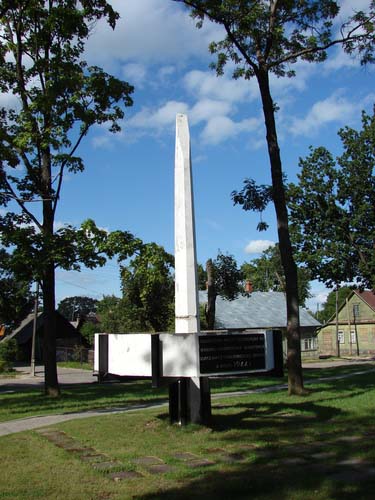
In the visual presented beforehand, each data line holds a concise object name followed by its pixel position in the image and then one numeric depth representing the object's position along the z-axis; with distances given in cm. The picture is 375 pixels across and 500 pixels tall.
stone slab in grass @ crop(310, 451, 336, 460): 711
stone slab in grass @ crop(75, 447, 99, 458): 767
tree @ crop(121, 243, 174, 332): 3949
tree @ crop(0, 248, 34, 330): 1795
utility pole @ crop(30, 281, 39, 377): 3278
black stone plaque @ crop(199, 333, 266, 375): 909
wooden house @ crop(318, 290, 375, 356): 6794
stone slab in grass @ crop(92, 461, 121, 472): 679
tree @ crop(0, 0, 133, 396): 1584
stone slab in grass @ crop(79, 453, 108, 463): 727
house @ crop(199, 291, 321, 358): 4975
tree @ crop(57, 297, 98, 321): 14012
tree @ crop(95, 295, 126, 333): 4392
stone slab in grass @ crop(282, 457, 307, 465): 682
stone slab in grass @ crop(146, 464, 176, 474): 660
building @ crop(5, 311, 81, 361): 5628
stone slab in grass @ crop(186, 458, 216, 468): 685
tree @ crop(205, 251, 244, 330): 3303
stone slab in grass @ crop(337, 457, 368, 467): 665
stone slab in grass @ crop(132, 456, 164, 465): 703
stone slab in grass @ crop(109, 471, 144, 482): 634
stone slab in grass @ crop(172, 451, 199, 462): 723
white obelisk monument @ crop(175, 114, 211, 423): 942
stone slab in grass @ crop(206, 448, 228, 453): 761
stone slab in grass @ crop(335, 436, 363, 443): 803
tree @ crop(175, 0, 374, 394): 1453
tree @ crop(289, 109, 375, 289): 3462
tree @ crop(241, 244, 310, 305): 7962
